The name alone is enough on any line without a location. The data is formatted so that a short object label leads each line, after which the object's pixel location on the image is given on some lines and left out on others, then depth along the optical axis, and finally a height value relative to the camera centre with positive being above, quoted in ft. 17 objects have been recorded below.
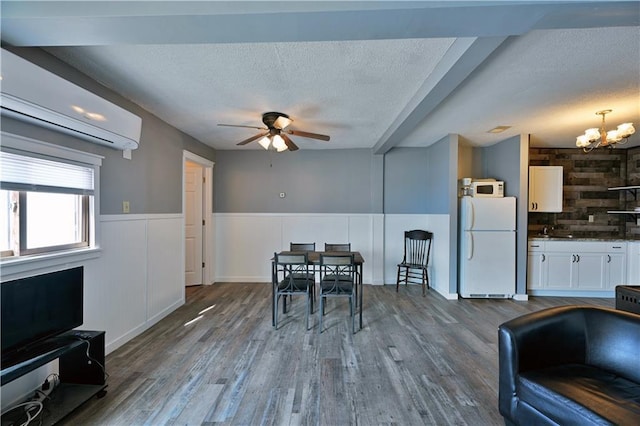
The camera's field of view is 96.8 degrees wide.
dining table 10.85 -1.98
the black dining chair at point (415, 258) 16.01 -2.75
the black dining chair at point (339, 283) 10.50 -2.88
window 6.22 +0.14
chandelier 10.27 +2.96
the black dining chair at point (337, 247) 13.96 -1.78
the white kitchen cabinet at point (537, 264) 14.73 -2.65
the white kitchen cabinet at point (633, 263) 14.19 -2.45
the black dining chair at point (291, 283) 10.85 -2.93
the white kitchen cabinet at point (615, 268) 14.40 -2.75
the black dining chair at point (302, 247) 14.14 -1.84
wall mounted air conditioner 5.37 +2.33
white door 16.63 -0.80
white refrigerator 14.20 -1.71
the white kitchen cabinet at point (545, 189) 15.07 +1.30
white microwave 14.53 +1.21
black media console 5.54 -3.74
